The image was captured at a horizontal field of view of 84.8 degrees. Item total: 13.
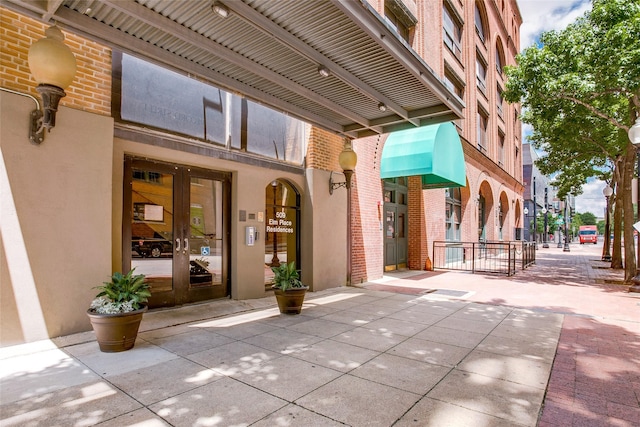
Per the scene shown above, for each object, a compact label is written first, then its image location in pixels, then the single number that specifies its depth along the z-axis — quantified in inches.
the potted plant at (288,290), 238.2
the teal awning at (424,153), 385.1
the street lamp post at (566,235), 1101.1
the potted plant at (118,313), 160.7
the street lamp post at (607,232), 719.7
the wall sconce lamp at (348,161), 309.9
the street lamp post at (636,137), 305.1
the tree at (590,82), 336.2
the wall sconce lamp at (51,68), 150.2
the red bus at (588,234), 1911.2
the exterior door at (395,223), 481.4
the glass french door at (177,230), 224.2
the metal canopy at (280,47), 157.6
